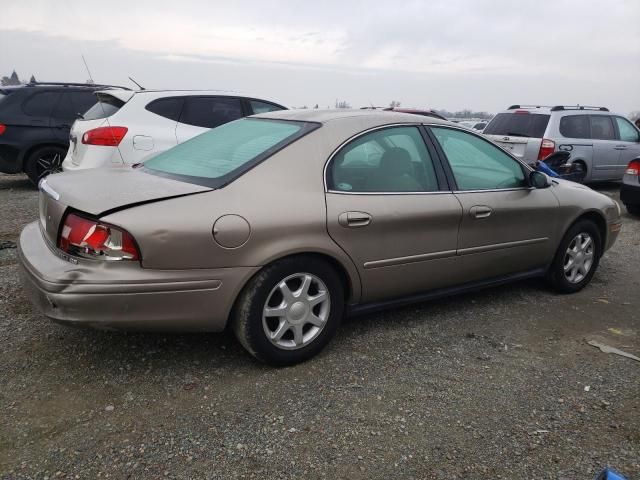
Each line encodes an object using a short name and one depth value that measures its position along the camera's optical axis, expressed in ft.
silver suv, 29.30
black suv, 26.86
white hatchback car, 20.30
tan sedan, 8.80
